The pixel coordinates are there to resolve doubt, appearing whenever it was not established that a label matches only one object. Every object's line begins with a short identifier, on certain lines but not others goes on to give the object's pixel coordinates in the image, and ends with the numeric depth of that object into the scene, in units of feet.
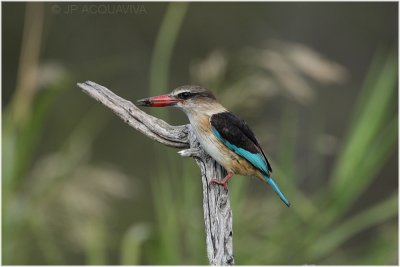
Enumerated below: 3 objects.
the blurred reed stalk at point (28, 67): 34.22
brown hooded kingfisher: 26.37
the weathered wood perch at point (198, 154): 24.57
